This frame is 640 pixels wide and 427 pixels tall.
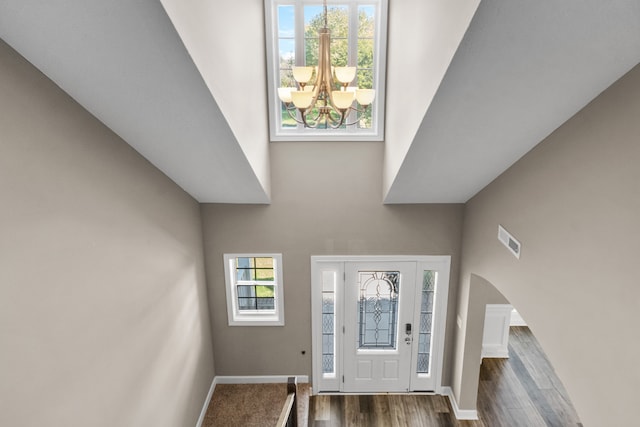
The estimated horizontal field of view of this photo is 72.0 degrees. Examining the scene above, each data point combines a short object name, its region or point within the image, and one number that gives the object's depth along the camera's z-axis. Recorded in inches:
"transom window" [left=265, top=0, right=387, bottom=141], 174.3
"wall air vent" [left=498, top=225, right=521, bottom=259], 150.2
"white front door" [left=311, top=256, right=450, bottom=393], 213.8
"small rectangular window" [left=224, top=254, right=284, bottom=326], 213.6
